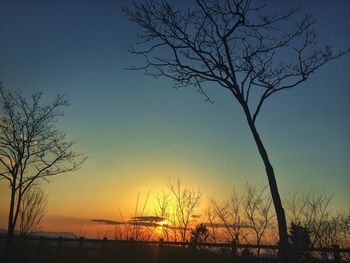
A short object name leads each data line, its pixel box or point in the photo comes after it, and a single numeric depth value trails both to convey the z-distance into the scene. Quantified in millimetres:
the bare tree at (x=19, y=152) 20230
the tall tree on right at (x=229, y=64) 12016
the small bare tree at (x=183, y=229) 18920
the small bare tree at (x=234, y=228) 20978
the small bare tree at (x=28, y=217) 26345
